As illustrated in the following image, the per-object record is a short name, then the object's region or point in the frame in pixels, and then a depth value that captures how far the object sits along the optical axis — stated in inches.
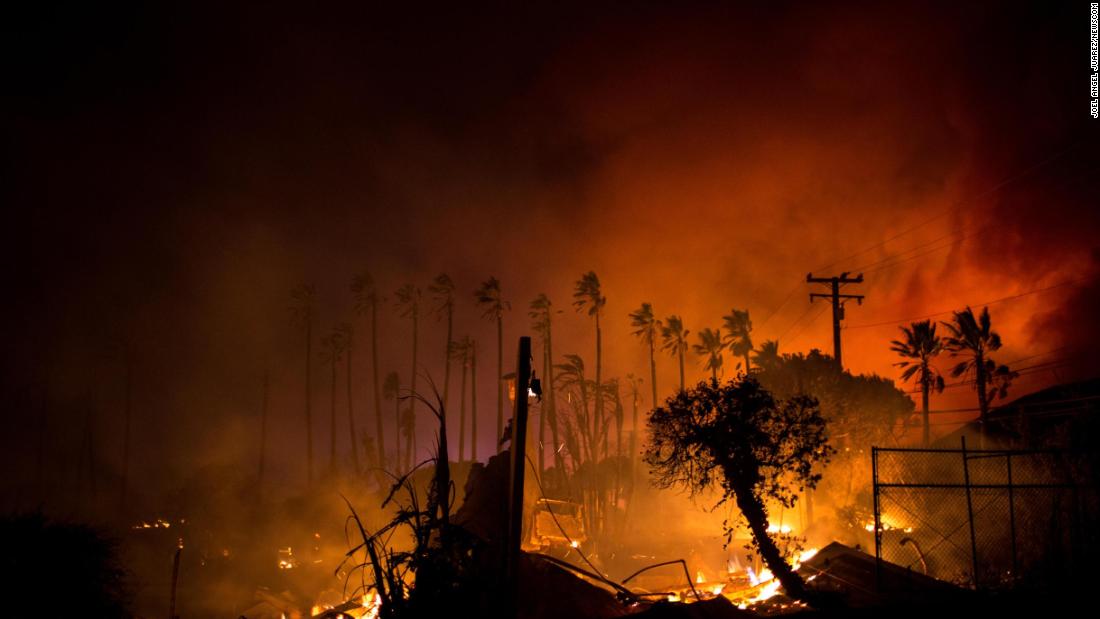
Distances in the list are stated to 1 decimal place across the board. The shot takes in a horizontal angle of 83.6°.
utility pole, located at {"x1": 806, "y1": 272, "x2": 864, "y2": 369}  1244.5
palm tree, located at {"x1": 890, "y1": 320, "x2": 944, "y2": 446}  1723.7
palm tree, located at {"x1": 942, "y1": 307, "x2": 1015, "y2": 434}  1581.0
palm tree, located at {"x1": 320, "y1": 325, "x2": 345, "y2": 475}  3262.8
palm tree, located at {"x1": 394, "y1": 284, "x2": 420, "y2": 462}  2986.2
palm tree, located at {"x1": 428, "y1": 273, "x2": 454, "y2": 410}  2923.2
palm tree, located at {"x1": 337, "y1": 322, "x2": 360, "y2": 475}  2682.1
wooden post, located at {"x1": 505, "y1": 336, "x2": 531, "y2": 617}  303.7
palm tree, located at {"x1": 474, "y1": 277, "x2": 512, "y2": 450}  2844.5
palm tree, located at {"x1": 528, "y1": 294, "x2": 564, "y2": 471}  2669.8
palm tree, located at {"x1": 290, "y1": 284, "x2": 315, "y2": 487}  3097.9
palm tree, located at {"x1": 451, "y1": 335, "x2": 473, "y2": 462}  3103.3
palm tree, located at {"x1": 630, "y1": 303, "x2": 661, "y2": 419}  2952.8
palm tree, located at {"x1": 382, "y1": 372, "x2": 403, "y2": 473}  3139.8
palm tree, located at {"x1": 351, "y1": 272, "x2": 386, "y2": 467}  2719.2
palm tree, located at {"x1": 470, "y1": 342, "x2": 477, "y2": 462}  2834.6
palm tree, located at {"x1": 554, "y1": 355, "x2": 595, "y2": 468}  2859.3
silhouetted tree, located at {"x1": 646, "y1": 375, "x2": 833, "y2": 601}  670.5
